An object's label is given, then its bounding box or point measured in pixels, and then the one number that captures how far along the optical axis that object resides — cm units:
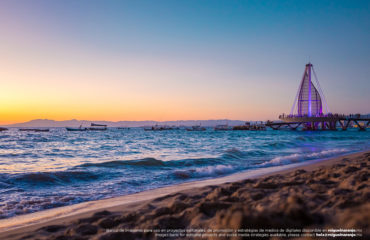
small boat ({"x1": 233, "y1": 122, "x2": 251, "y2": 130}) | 8877
